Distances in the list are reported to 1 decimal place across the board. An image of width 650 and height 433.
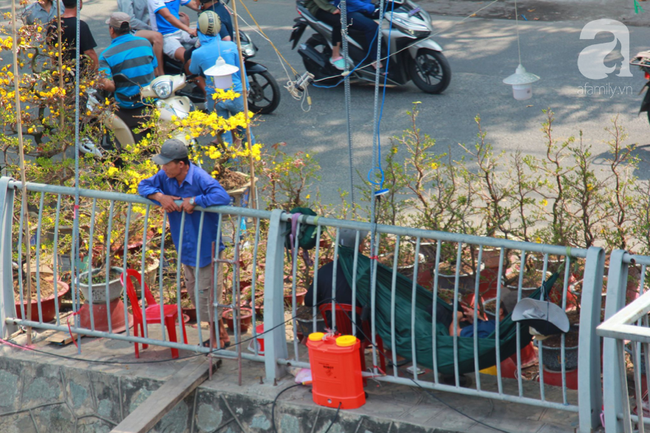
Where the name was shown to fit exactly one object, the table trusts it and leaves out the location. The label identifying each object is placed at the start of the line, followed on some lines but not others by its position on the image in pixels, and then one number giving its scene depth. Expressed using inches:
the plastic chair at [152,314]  396.8
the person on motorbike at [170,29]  763.4
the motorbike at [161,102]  621.9
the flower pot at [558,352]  354.0
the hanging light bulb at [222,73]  490.3
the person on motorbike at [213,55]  619.5
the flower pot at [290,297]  446.6
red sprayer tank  341.7
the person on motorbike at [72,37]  593.0
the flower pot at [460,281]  429.1
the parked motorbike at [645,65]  642.8
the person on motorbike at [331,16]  799.1
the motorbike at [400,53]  786.8
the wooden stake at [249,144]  427.7
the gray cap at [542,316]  312.8
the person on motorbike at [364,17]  793.6
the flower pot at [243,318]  435.2
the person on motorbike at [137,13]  798.5
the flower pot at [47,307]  452.4
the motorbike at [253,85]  754.8
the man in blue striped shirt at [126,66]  636.7
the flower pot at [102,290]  417.1
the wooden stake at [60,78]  509.0
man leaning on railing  379.2
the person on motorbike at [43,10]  674.2
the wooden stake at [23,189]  396.5
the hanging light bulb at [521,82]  459.8
